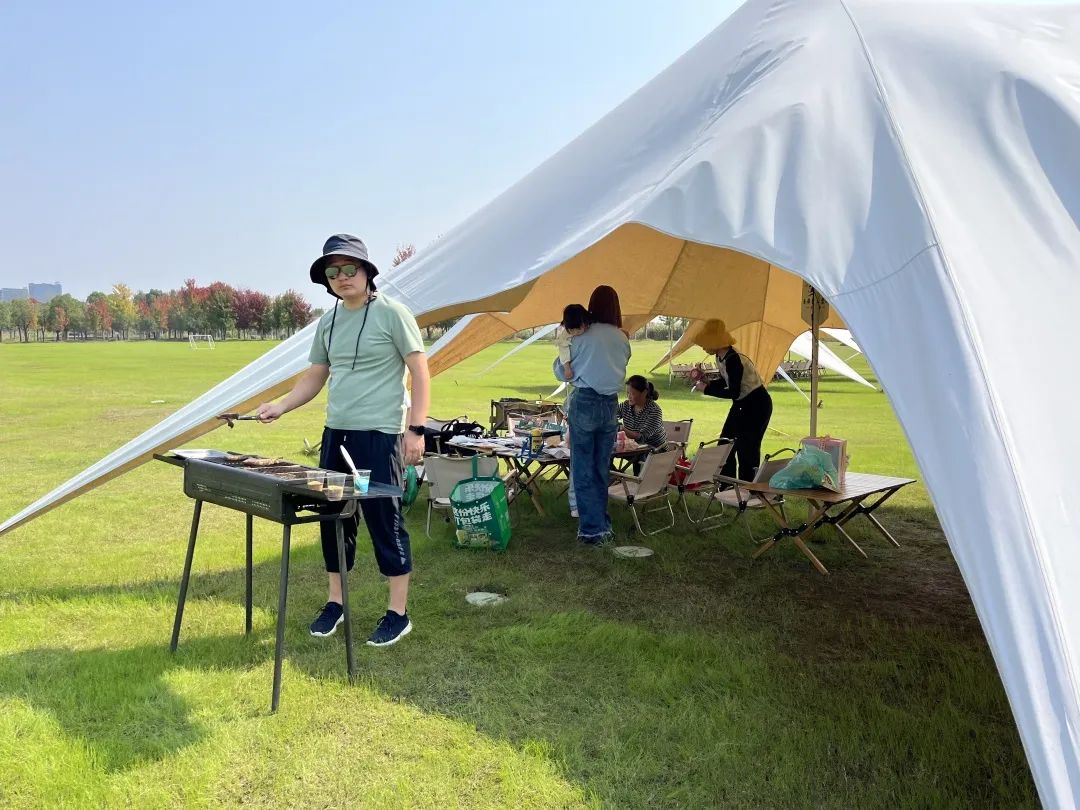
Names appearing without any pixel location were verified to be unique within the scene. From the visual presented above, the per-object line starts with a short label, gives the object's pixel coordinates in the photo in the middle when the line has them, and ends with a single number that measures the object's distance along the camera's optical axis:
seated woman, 6.87
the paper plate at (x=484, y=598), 4.40
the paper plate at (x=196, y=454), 3.41
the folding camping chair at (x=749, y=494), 5.32
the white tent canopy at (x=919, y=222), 2.03
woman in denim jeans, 5.48
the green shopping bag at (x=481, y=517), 5.38
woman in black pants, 6.93
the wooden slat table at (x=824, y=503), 4.91
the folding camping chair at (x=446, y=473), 5.76
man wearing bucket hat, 3.40
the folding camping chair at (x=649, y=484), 5.82
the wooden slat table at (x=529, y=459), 6.15
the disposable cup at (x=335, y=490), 2.84
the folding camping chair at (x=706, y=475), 6.09
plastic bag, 4.96
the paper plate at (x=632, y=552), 5.36
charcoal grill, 2.92
